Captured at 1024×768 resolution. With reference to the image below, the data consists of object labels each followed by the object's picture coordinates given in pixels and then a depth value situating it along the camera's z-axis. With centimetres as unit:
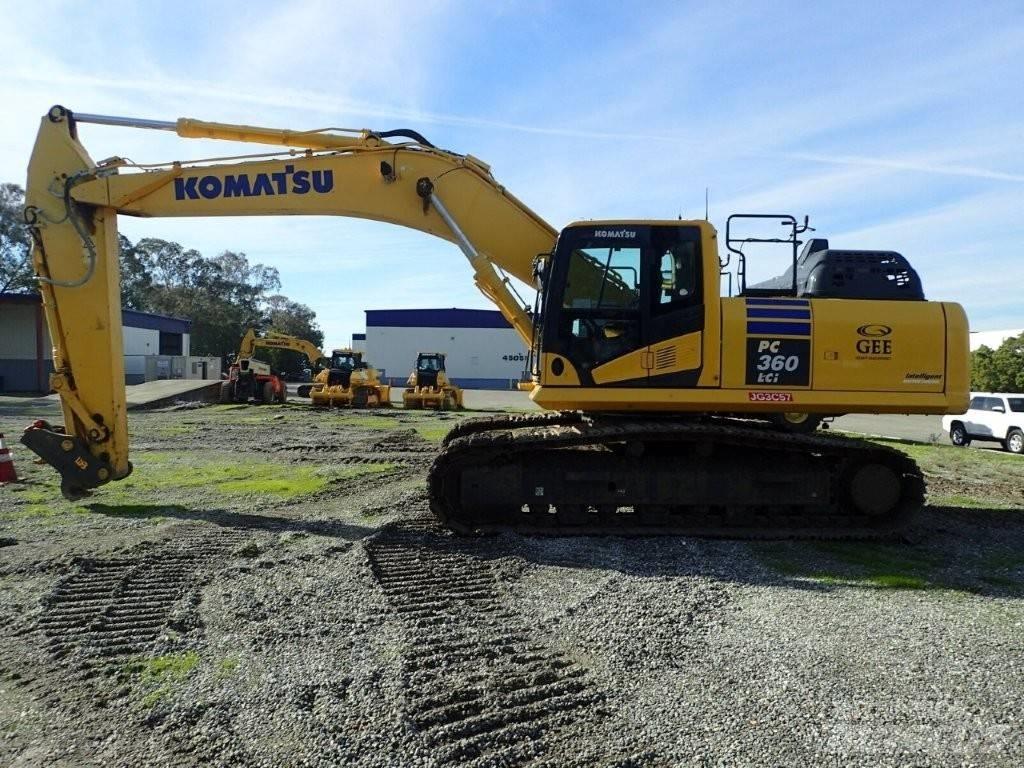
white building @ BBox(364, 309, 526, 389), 6328
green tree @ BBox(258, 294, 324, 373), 7443
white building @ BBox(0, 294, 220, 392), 4084
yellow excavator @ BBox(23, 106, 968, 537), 729
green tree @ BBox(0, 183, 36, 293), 6041
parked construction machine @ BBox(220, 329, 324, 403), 3136
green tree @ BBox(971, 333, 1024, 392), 2798
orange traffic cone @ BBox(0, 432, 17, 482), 989
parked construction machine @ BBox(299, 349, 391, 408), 2995
